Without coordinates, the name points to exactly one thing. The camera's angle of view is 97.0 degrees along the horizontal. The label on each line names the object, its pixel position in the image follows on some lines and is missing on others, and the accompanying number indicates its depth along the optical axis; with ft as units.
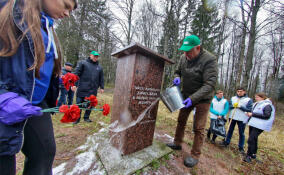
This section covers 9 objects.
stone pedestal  6.20
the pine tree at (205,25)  39.65
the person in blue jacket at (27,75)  2.22
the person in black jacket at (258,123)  8.92
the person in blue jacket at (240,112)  10.25
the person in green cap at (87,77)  10.97
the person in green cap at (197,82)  6.39
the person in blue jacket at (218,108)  11.32
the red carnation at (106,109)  4.22
